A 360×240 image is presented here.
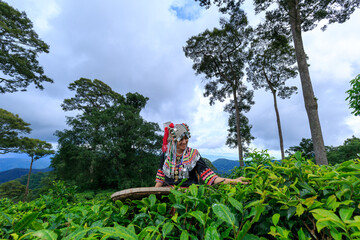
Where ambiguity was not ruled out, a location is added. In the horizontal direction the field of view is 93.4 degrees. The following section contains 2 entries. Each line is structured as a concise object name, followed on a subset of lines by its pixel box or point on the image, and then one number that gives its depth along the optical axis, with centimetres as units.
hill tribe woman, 257
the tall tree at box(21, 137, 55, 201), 1993
